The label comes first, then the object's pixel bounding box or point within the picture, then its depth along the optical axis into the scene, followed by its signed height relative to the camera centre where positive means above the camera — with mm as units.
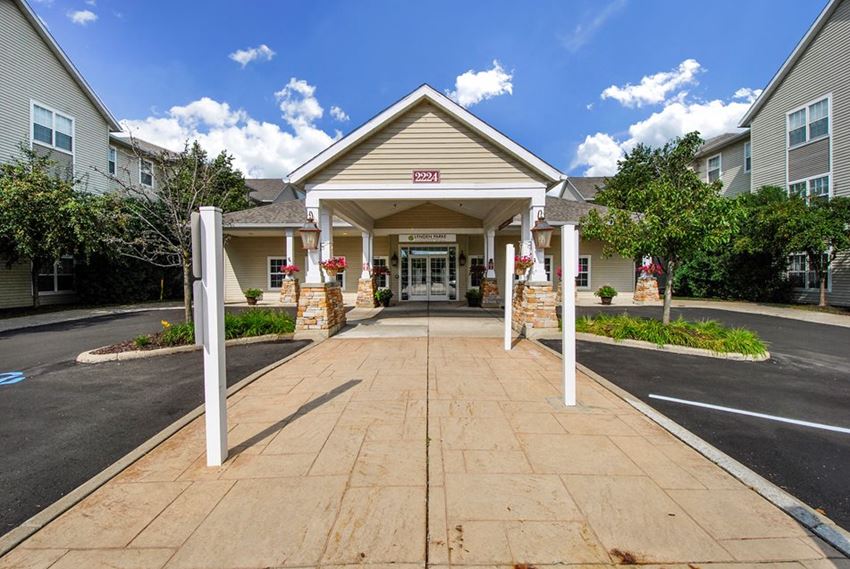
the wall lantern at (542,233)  9070 +1026
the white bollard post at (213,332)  3164 -407
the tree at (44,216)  13000 +2290
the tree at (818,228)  13852 +1659
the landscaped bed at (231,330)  7918 -1099
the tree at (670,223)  8367 +1193
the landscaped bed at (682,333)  7559 -1190
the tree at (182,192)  8750 +2305
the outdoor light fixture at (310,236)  9281 +1030
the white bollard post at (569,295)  4648 -204
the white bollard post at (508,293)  7570 -289
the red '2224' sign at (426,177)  9859 +2518
